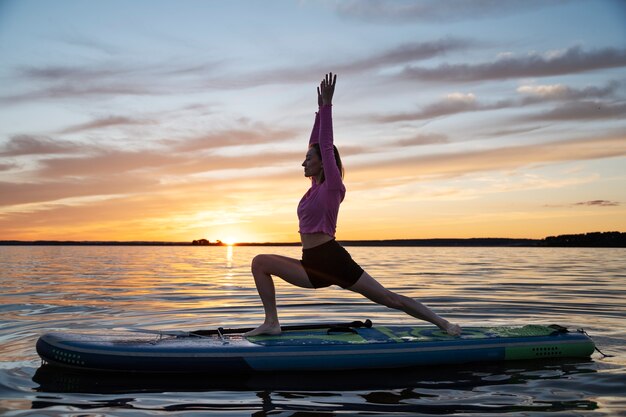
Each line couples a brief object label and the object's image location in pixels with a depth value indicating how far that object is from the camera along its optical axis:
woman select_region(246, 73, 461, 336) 6.16
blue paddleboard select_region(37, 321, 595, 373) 6.50
